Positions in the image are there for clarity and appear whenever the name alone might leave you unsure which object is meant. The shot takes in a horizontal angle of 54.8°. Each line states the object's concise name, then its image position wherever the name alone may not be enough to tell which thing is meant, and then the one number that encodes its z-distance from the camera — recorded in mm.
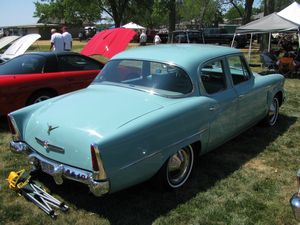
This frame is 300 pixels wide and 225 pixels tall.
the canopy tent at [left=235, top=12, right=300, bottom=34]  10306
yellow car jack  2865
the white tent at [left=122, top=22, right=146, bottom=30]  26460
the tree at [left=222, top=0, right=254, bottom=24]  20053
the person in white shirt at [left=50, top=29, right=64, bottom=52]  8909
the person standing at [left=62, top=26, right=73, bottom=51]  9135
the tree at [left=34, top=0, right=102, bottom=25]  33737
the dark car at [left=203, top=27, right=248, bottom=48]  22834
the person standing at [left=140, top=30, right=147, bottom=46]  22312
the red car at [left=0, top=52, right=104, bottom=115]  4963
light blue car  2615
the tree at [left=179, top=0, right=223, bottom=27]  56913
